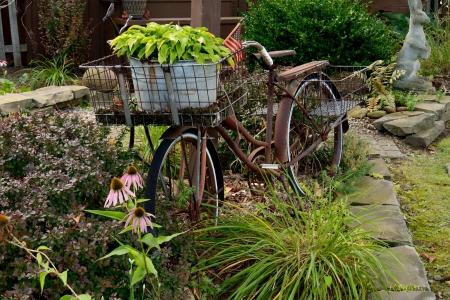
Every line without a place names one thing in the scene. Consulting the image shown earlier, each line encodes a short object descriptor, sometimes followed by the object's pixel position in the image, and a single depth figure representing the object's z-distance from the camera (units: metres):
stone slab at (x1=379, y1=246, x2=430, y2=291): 3.36
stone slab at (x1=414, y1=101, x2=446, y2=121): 6.97
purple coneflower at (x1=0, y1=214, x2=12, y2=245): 2.41
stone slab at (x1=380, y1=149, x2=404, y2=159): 6.02
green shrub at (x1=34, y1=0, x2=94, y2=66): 8.49
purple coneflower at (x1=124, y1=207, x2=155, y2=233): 2.15
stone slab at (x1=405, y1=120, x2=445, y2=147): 6.41
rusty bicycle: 3.06
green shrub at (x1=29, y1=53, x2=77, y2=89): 8.01
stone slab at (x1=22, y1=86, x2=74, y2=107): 6.88
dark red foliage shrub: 2.57
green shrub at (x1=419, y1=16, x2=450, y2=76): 8.63
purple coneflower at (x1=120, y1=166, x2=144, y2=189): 2.34
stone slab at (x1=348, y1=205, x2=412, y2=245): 3.82
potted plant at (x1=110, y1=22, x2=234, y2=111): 2.98
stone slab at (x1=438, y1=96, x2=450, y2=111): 7.33
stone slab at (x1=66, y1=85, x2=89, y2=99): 7.34
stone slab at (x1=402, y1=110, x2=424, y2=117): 6.82
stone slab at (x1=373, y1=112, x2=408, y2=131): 6.69
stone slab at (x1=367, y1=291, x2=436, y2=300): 3.21
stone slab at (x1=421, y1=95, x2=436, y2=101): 7.41
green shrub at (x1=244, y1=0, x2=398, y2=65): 7.09
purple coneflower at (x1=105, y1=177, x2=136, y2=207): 2.16
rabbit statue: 7.61
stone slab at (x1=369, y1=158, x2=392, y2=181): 5.03
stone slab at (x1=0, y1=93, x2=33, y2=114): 6.45
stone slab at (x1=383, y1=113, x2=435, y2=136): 6.48
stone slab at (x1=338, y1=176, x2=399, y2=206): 4.45
